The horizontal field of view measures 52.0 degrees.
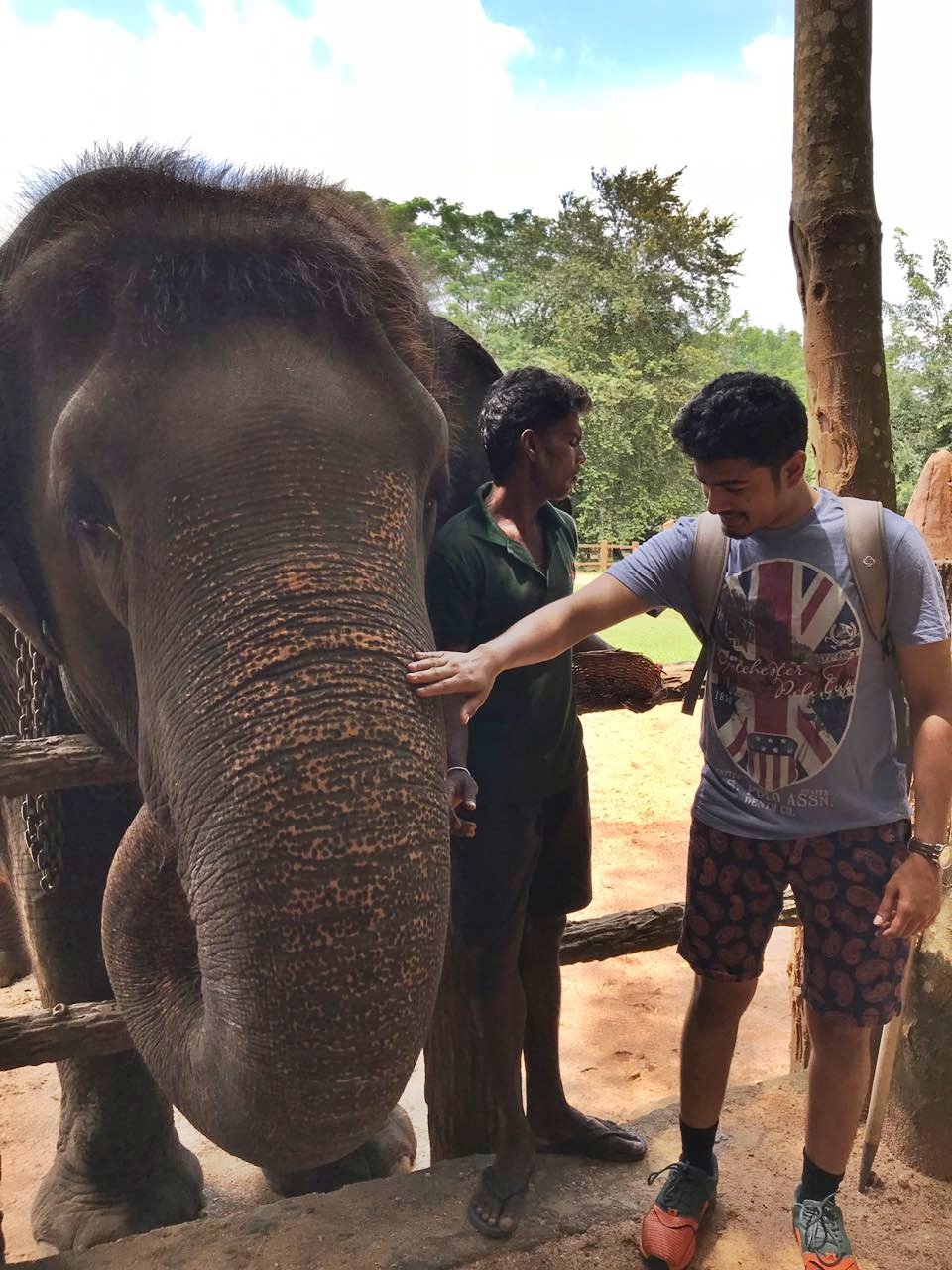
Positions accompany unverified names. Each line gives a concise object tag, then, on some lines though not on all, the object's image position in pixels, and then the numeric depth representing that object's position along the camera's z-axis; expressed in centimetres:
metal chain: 268
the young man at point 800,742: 200
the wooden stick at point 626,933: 321
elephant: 149
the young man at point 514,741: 227
